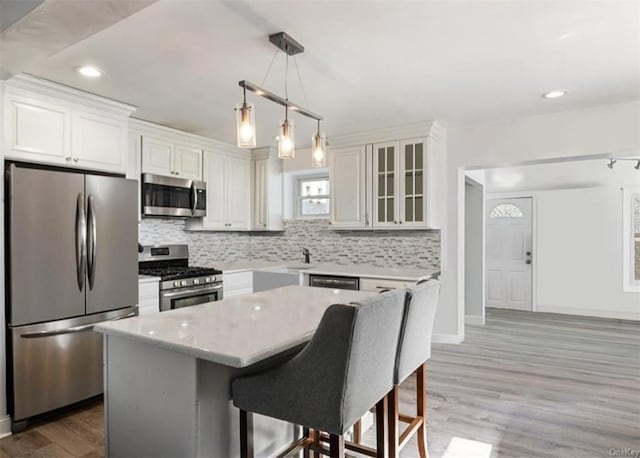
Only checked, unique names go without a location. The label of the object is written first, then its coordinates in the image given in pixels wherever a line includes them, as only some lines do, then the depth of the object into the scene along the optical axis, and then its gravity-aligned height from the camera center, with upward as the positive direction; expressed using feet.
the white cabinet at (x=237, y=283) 13.44 -1.82
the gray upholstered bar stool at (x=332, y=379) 4.38 -1.76
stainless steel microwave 12.17 +1.19
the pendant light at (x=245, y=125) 6.33 +1.74
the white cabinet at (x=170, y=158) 12.34 +2.48
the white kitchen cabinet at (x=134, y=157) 11.86 +2.32
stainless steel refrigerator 8.03 -1.02
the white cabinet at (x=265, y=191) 16.43 +1.76
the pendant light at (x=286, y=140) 7.04 +1.68
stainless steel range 11.50 -1.37
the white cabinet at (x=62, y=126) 8.41 +2.53
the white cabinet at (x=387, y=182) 13.47 +1.77
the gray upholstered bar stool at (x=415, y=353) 5.80 -1.96
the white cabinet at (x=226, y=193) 14.55 +1.53
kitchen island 4.76 -1.89
